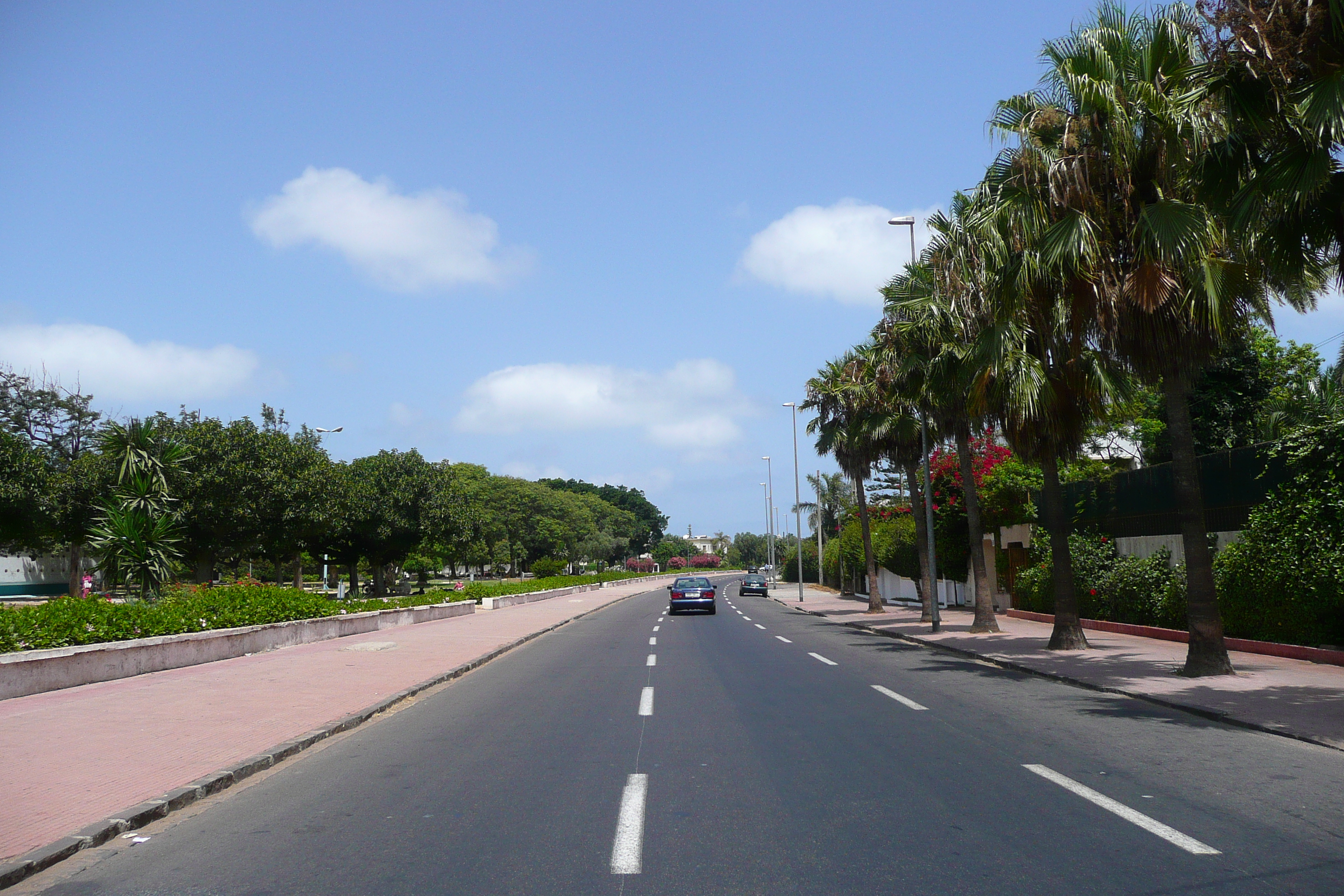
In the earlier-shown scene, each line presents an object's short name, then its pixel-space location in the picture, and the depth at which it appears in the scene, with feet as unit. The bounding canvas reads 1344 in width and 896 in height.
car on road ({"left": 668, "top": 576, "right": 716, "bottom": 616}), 125.18
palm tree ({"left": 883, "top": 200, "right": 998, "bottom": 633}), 59.98
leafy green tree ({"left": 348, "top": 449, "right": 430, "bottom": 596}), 170.71
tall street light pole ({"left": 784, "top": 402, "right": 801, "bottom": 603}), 179.83
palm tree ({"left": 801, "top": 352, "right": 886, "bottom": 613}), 101.40
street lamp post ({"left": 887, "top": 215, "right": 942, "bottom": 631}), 80.89
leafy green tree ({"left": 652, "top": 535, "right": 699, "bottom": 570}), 531.91
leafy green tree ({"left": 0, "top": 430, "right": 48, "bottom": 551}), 130.52
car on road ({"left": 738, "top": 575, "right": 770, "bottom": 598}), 202.49
